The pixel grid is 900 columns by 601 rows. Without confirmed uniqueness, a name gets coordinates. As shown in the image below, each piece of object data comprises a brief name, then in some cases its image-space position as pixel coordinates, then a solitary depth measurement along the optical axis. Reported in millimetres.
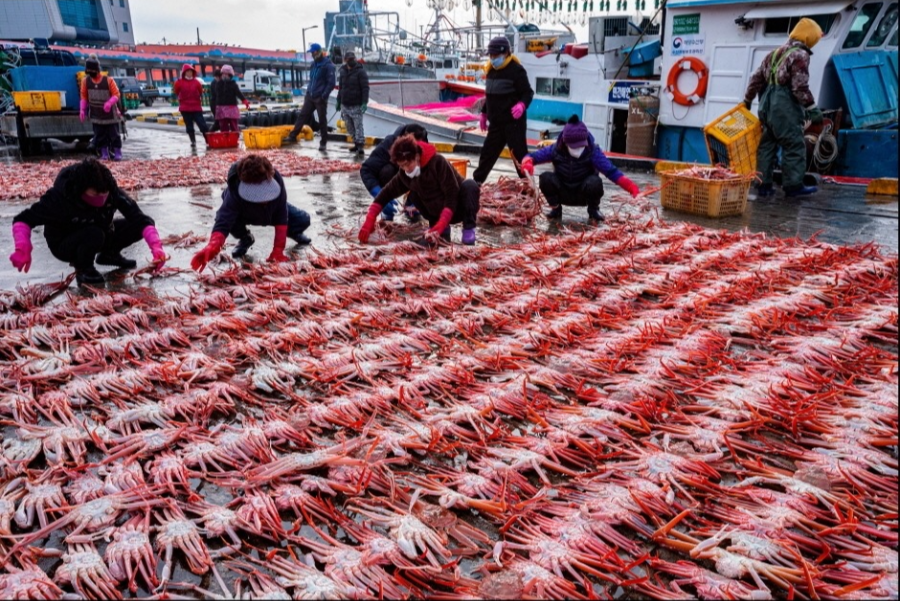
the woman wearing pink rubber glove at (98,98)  10930
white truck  37750
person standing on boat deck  6922
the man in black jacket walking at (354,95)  11453
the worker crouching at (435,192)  5316
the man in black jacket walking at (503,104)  7594
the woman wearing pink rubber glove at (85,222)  4168
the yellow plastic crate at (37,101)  12320
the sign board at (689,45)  10039
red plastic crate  13156
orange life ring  10055
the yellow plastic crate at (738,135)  7531
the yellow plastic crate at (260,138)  13172
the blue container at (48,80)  13305
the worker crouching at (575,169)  6121
